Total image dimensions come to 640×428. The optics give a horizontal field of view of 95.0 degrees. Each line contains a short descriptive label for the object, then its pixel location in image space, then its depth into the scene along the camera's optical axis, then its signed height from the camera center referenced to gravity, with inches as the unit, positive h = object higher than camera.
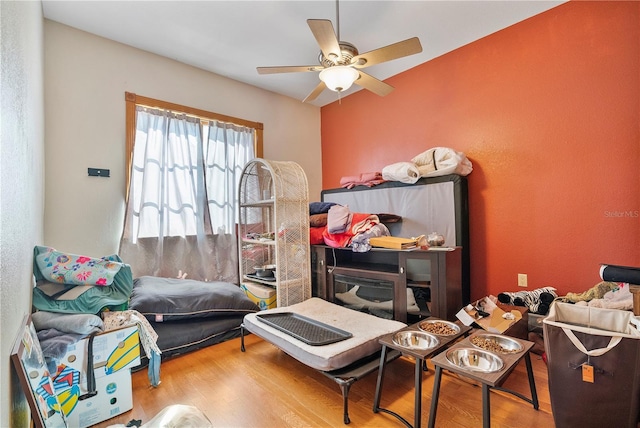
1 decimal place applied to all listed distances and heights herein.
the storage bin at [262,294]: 111.5 -30.0
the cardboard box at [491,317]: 83.0 -31.2
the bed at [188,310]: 87.9 -29.5
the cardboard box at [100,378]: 58.4 -32.5
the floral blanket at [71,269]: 68.6 -11.1
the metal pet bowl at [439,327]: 67.7 -27.4
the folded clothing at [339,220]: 107.1 -1.6
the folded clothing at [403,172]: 116.3 +16.9
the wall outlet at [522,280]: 105.4 -24.8
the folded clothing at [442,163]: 109.5 +19.5
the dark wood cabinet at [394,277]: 87.2 -20.9
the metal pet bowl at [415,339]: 63.1 -27.9
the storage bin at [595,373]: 49.4 -28.6
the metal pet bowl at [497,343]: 57.3 -27.0
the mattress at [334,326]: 64.8 -30.1
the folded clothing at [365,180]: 130.6 +16.1
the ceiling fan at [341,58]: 72.3 +42.6
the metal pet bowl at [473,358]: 53.7 -27.7
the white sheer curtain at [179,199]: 114.3 +8.5
